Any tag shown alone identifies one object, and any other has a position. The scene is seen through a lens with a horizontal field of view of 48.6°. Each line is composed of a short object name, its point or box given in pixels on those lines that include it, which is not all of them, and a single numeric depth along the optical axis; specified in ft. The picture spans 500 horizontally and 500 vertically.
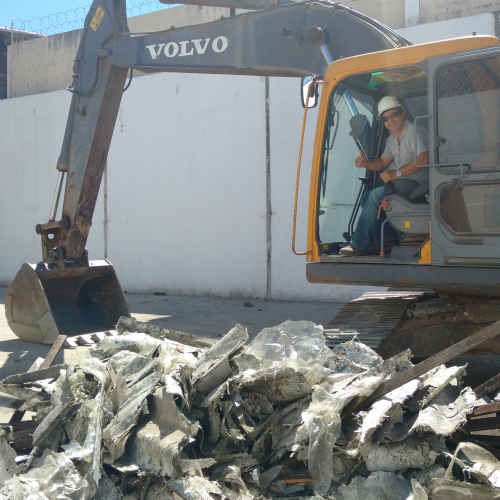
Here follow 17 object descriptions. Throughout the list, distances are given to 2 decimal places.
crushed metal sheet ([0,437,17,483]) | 8.86
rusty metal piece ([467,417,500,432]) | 8.89
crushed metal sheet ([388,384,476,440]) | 8.22
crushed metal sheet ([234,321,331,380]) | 10.23
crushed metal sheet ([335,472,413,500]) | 8.00
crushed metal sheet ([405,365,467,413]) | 8.90
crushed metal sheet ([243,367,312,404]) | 9.46
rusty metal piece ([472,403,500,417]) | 8.59
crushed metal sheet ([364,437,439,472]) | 8.29
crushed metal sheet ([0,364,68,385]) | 11.37
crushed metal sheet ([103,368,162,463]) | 8.67
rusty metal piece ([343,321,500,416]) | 9.24
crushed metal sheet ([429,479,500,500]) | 7.58
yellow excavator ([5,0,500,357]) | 10.87
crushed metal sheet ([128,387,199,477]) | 8.16
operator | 12.04
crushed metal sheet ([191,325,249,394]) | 9.64
